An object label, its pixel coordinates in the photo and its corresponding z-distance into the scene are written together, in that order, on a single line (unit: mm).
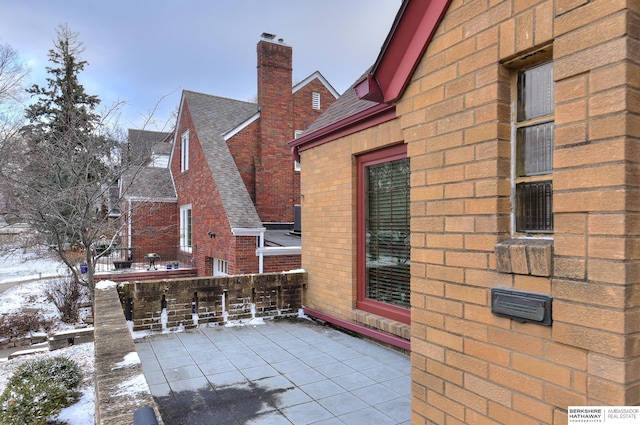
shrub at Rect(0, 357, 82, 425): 4285
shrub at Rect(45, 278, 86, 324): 10562
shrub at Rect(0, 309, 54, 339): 9648
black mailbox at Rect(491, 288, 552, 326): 1590
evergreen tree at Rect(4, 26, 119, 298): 8320
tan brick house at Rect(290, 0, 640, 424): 1384
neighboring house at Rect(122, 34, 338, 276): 10773
